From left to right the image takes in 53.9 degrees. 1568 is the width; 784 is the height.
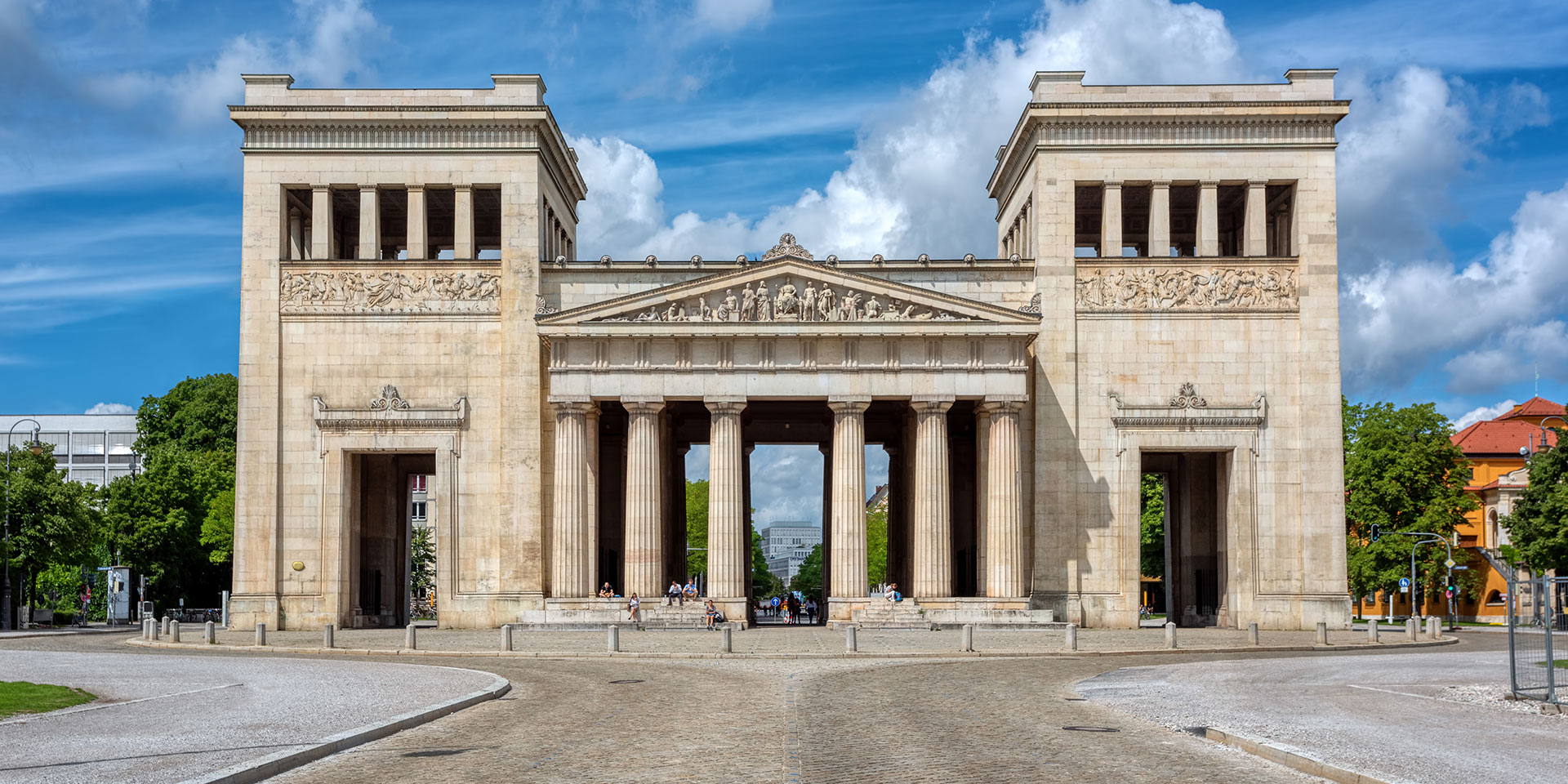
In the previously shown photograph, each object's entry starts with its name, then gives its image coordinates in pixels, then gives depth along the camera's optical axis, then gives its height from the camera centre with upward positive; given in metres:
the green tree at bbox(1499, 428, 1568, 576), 75.19 -1.66
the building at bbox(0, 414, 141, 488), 169.50 +4.97
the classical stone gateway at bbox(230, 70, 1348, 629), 64.56 +5.15
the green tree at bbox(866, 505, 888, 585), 186.50 -7.75
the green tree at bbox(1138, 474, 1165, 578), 99.25 -2.09
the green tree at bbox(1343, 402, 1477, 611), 91.56 -0.36
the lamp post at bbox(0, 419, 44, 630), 78.50 -6.33
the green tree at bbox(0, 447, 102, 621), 81.38 -1.73
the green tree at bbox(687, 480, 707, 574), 144.00 -2.97
